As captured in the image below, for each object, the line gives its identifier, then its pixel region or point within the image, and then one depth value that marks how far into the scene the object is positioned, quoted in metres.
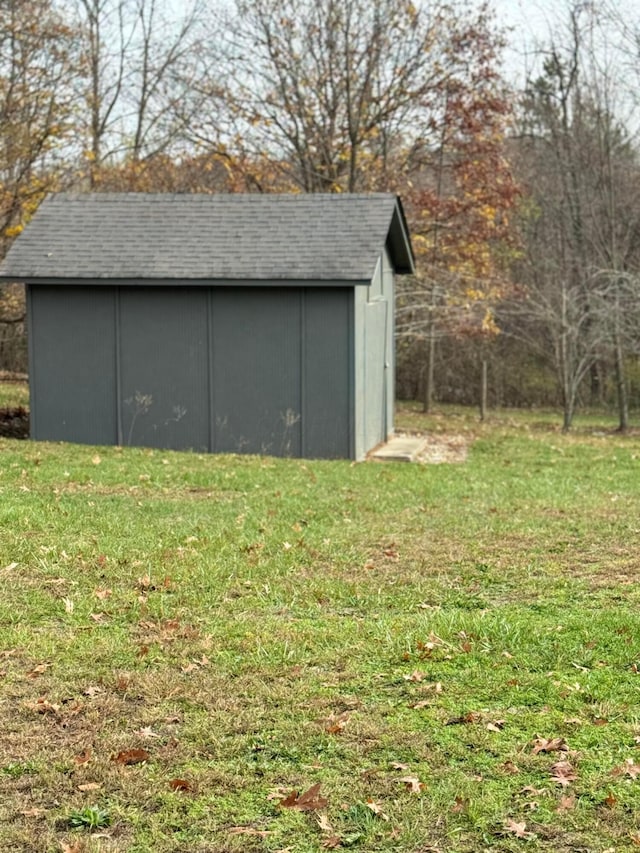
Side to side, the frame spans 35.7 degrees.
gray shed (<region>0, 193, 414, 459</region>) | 14.91
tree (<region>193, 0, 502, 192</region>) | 23.84
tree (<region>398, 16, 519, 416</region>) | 23.69
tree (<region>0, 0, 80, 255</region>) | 20.52
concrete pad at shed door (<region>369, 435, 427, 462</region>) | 15.39
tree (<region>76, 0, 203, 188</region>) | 28.47
